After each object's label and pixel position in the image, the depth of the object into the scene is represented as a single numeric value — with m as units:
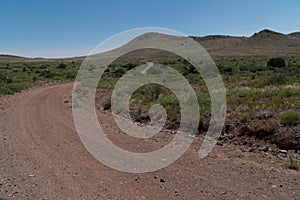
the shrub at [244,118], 10.48
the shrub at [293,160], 6.99
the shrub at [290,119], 9.45
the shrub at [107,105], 16.48
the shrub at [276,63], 40.75
